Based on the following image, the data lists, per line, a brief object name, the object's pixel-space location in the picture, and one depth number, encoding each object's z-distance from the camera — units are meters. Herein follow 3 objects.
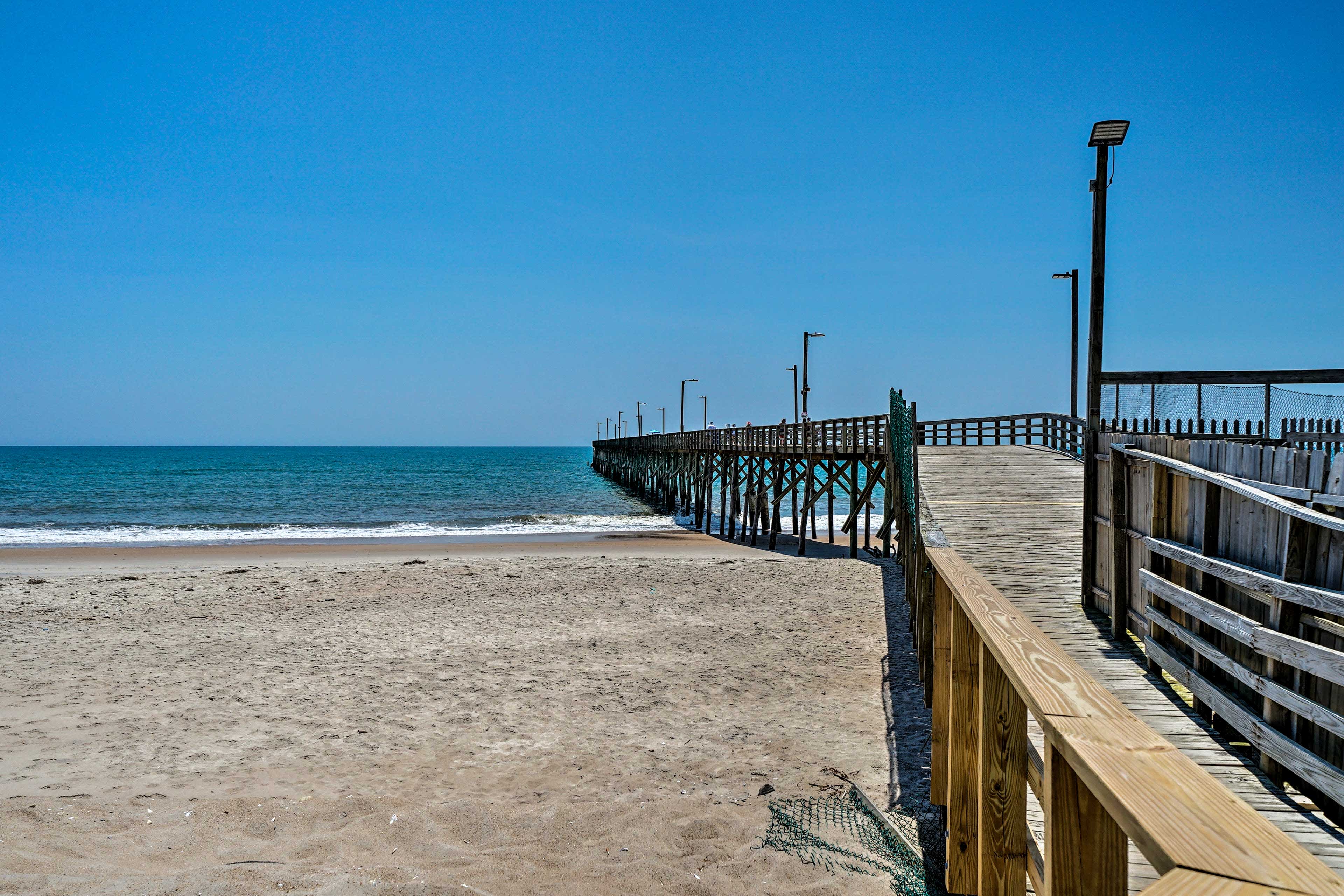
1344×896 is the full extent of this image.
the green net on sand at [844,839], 4.54
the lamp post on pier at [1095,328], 6.84
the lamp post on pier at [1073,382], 20.95
